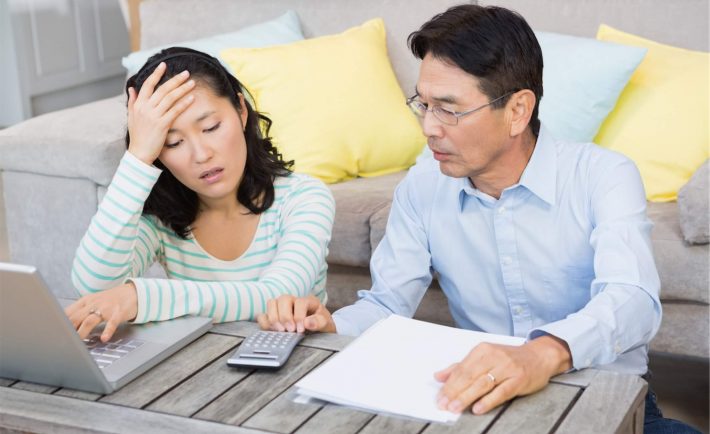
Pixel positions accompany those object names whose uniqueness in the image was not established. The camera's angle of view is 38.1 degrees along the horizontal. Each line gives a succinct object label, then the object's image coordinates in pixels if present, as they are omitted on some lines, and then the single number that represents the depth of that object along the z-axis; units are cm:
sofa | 252
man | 146
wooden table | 113
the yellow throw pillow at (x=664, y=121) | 255
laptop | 116
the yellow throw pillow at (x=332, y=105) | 282
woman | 152
